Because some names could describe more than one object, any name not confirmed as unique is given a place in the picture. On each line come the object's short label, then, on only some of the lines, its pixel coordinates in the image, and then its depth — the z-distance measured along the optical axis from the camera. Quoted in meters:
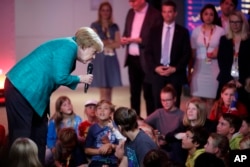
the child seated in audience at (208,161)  5.27
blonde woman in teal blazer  5.53
